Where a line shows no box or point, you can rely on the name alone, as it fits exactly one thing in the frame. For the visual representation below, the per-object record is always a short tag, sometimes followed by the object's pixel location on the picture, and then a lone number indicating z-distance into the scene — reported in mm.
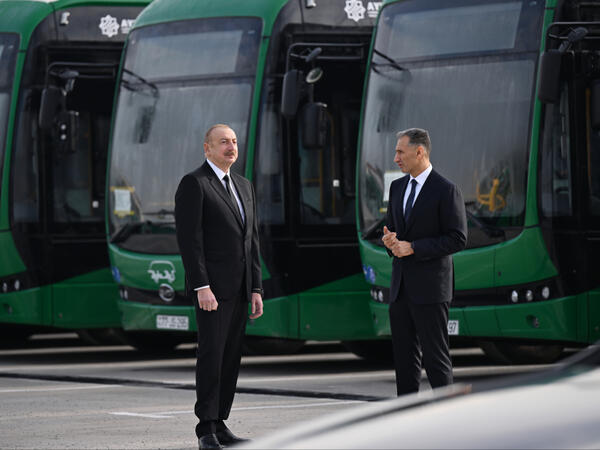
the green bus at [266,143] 23569
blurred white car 5633
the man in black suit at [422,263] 13931
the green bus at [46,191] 26944
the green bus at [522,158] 20129
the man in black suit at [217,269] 14128
